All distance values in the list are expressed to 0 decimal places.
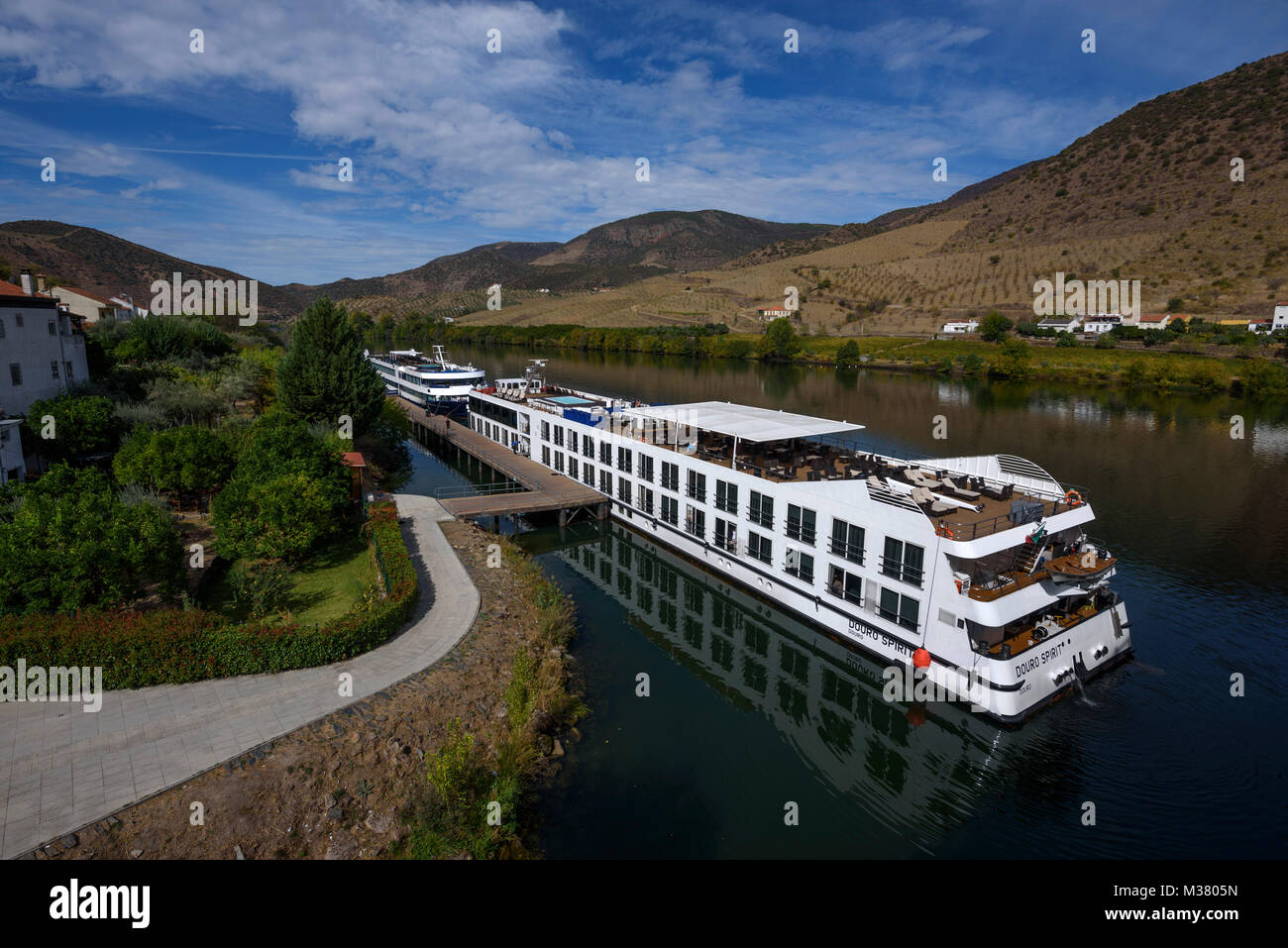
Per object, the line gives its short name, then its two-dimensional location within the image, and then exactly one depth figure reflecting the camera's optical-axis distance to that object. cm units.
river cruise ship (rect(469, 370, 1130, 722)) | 2030
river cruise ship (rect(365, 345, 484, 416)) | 6444
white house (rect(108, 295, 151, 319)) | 8144
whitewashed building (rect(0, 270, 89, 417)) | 3462
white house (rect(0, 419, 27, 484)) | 2998
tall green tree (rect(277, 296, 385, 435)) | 4294
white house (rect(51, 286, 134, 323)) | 6888
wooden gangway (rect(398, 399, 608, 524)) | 3791
